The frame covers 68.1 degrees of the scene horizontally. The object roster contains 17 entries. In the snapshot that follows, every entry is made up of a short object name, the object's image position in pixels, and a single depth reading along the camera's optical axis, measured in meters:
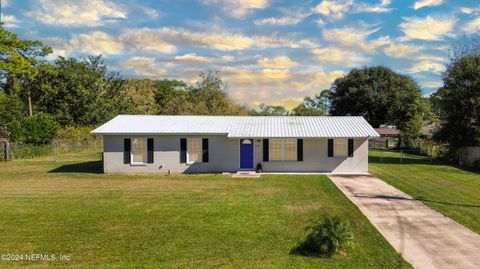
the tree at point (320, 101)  95.00
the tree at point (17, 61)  32.75
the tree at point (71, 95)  47.62
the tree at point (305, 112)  60.66
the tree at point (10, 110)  43.56
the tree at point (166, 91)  73.10
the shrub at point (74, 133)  39.34
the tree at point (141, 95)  62.16
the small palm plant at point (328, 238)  8.27
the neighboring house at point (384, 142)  47.32
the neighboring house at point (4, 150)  29.48
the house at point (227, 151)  21.67
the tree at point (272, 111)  68.62
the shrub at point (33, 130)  33.84
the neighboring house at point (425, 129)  50.65
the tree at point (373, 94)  59.50
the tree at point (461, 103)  25.19
